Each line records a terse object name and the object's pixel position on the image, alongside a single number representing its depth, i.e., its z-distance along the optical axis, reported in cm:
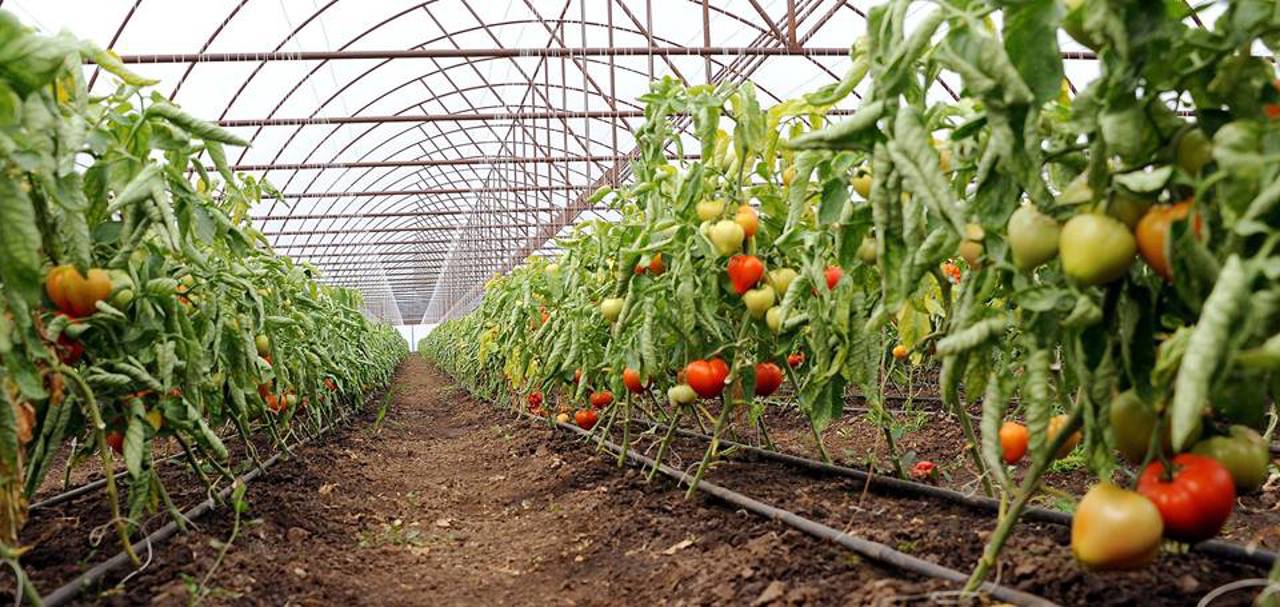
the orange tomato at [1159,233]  115
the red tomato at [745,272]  261
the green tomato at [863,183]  194
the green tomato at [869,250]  194
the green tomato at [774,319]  250
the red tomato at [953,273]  361
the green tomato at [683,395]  310
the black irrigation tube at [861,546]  164
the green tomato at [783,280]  268
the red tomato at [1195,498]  116
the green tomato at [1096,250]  116
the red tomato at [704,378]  283
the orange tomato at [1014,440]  205
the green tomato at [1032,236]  129
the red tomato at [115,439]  242
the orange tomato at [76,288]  188
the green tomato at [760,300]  263
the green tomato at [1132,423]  129
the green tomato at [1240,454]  121
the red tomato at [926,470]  316
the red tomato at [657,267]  309
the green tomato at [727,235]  253
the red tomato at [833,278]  253
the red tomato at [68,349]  204
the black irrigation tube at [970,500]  186
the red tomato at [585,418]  476
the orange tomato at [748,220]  262
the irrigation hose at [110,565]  205
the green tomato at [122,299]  207
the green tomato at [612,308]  323
